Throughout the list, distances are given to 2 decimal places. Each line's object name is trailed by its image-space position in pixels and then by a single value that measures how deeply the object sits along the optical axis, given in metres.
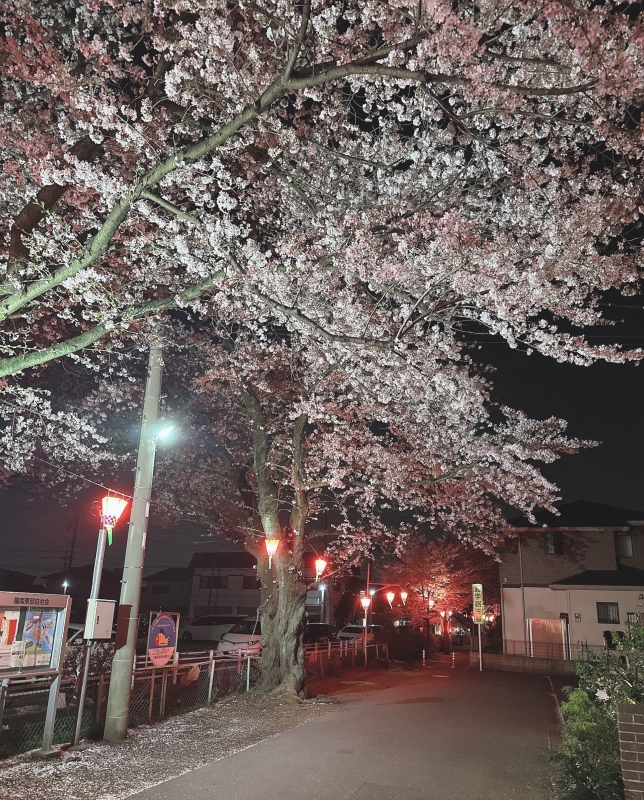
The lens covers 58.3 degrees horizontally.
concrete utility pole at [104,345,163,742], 9.27
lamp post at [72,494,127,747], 8.56
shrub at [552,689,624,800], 6.06
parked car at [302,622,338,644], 30.31
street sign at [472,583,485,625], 24.48
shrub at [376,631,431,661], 27.75
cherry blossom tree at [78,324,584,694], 14.87
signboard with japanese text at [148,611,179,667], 11.23
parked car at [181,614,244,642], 33.62
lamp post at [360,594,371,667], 26.92
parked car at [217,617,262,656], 24.49
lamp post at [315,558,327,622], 18.40
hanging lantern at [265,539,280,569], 15.03
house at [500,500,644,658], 27.72
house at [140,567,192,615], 58.66
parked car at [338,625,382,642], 34.62
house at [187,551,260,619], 51.81
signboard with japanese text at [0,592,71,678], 7.75
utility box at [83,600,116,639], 8.87
